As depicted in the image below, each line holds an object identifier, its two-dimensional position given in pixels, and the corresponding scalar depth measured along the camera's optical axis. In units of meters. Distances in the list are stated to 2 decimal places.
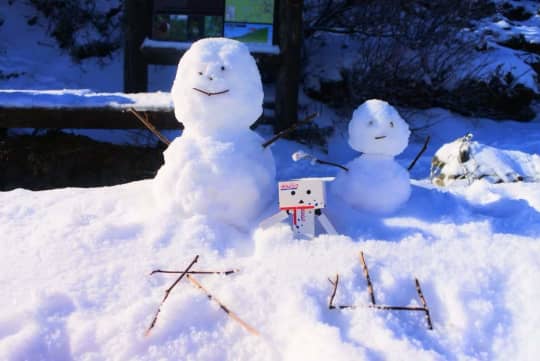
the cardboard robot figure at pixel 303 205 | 0.74
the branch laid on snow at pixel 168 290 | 0.59
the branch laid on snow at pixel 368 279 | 0.63
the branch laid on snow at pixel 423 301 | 0.61
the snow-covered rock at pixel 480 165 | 1.16
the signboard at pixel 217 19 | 1.69
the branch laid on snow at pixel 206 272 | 0.67
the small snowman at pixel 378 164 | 0.82
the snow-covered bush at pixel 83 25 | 2.29
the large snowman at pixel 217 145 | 0.78
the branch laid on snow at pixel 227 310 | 0.60
